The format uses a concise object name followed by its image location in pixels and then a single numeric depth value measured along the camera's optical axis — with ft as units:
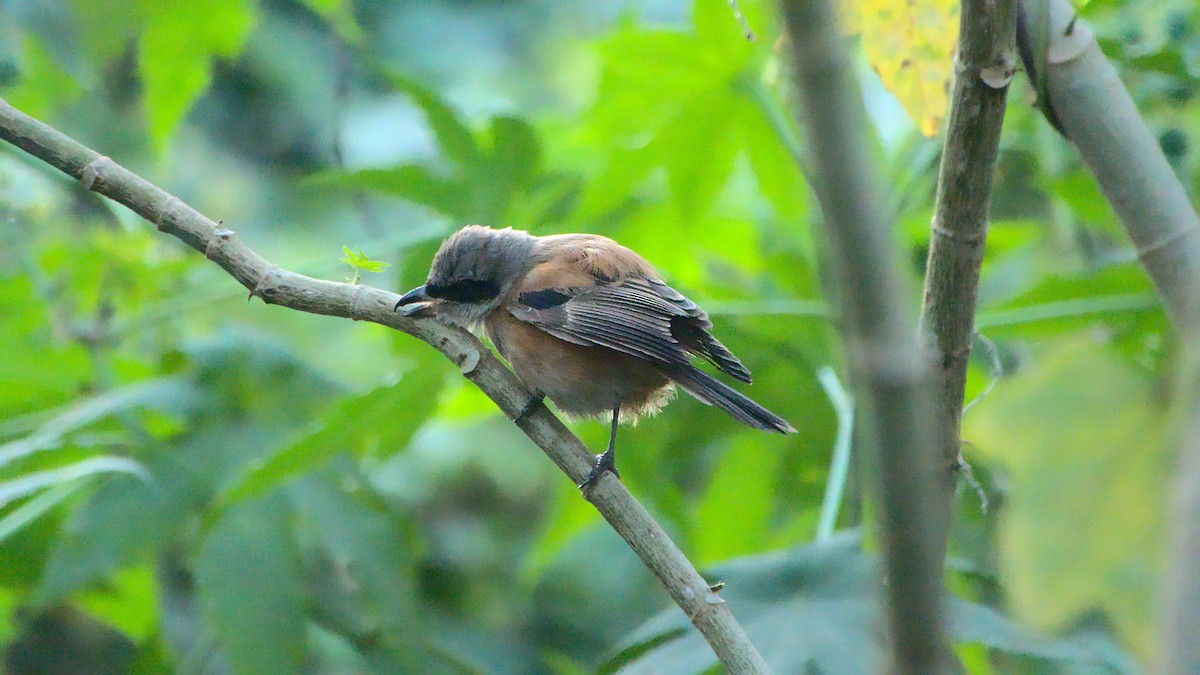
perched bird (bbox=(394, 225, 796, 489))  19.17
